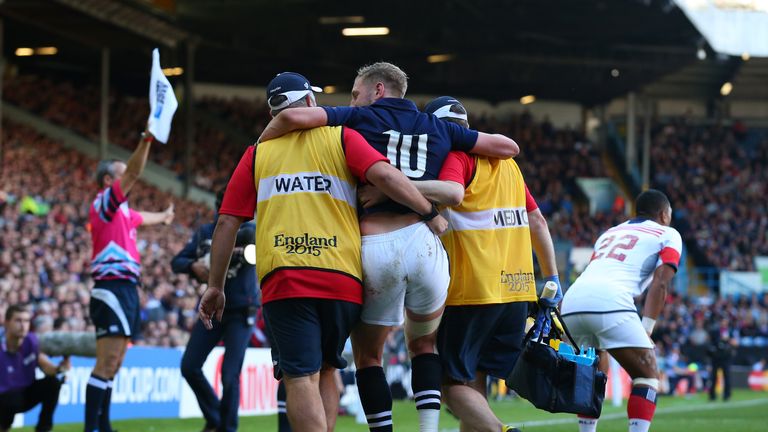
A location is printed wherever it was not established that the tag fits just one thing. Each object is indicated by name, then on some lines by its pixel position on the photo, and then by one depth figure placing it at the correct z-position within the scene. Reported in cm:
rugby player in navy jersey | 1358
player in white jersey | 1809
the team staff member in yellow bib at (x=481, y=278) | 1498
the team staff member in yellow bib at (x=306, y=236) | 1316
